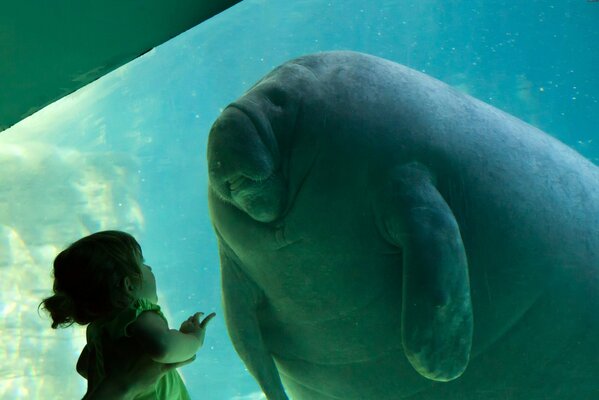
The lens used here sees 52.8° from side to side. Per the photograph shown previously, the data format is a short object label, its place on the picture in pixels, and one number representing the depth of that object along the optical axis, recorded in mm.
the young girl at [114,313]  2021
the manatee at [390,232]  2879
